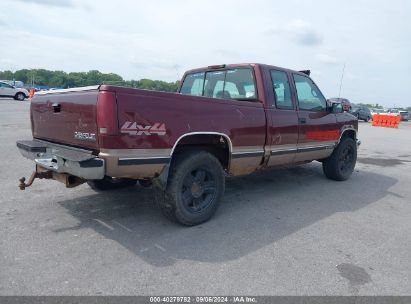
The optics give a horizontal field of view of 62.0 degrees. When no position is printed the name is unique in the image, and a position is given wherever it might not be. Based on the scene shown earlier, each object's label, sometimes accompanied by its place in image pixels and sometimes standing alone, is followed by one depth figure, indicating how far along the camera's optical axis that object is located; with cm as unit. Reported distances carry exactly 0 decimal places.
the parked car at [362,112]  3109
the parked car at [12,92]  2932
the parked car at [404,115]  4314
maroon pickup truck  324
